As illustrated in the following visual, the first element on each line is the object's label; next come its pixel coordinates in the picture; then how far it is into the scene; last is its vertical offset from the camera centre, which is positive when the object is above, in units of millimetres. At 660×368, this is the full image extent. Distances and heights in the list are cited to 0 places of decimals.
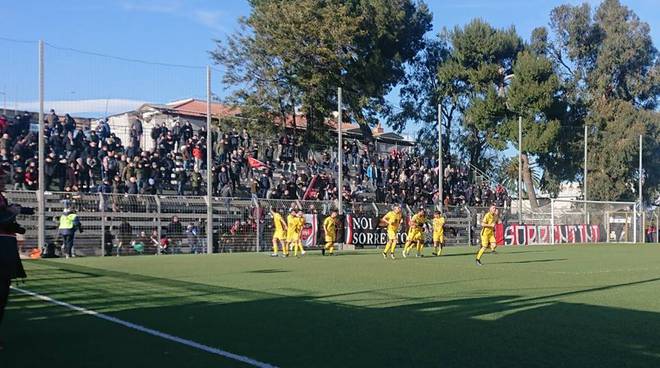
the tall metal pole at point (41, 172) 27109 +1717
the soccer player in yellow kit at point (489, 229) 23594 -618
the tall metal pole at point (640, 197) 52500 +1090
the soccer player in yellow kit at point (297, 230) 28266 -722
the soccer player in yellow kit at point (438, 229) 29219 -743
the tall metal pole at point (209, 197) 32281 +788
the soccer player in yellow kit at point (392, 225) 26891 -513
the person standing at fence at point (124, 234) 30375 -896
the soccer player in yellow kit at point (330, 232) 29188 -854
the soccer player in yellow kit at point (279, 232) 28034 -795
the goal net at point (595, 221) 49344 -751
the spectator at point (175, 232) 32000 -871
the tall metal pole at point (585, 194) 50500 +1294
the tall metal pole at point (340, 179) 36125 +1782
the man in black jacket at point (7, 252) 7328 -410
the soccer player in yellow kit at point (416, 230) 27484 -739
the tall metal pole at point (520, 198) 46781 +885
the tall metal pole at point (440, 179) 42166 +2061
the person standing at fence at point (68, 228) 26094 -527
